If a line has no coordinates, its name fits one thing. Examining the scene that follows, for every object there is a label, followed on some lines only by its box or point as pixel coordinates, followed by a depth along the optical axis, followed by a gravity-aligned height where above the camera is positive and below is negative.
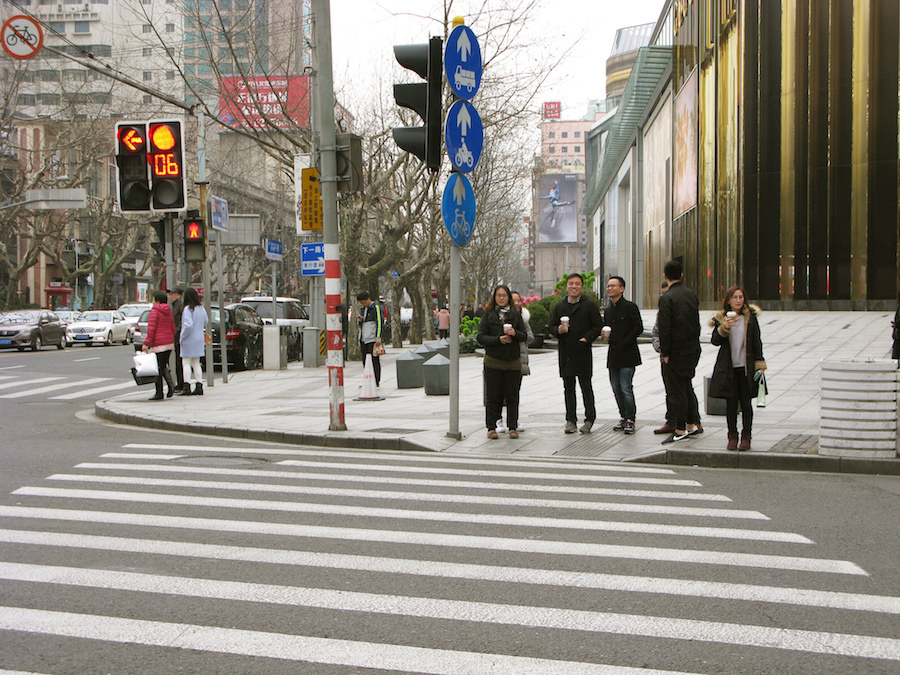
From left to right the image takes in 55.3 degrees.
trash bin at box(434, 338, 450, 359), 17.67 -0.89
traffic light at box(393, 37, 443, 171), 9.02 +2.21
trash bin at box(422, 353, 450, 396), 14.76 -1.21
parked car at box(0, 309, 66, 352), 30.36 -0.60
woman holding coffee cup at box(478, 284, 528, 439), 10.03 -0.63
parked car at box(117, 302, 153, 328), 41.02 +0.06
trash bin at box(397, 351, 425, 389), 16.30 -1.25
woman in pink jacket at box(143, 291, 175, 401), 13.77 -0.37
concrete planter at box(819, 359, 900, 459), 8.24 -1.06
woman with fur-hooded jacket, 8.82 -0.60
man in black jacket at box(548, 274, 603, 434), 10.07 -0.41
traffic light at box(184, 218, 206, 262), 15.27 +1.25
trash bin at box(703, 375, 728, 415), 11.55 -1.40
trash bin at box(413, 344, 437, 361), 17.31 -0.92
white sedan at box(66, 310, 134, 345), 36.28 -0.75
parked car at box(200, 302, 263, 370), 21.47 -0.72
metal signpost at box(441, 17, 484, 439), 9.16 +1.77
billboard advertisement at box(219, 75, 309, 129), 21.98 +5.55
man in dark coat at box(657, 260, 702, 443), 9.43 -0.41
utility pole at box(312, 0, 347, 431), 9.91 +1.37
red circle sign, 14.20 +4.69
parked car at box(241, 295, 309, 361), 25.67 -0.23
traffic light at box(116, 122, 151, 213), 13.15 +2.24
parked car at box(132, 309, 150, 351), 21.76 -0.55
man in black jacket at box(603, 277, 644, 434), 10.07 -0.50
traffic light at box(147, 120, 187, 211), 13.32 +2.26
